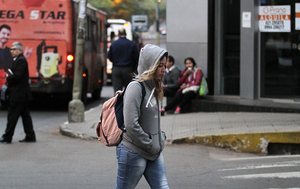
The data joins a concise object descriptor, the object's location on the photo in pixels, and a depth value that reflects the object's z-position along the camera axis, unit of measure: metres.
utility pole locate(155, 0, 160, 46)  37.33
